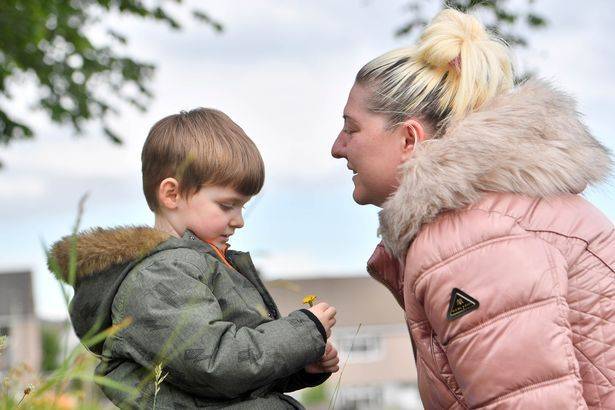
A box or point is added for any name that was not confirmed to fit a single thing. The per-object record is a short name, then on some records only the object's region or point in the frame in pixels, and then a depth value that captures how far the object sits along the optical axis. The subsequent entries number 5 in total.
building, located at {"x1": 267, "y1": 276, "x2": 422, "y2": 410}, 47.38
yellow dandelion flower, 3.34
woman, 2.92
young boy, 3.09
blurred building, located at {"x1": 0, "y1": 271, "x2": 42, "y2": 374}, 41.66
